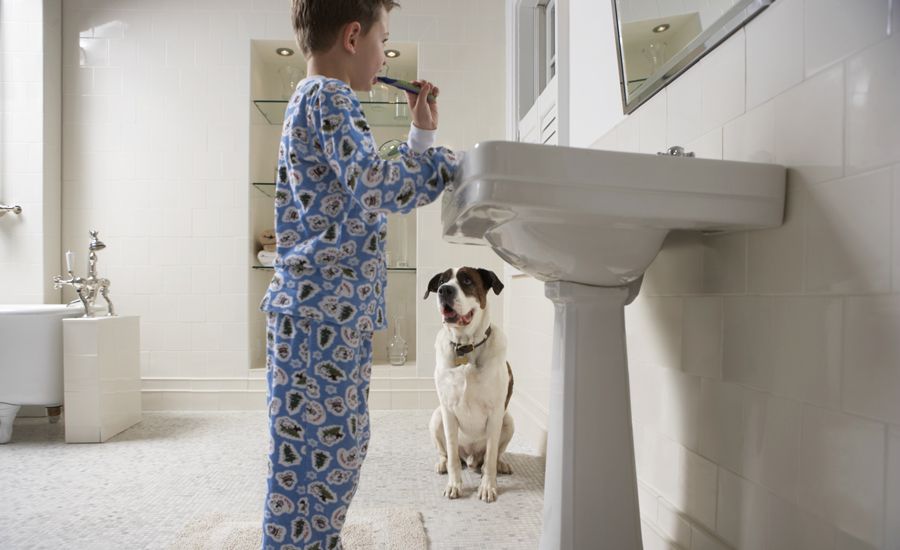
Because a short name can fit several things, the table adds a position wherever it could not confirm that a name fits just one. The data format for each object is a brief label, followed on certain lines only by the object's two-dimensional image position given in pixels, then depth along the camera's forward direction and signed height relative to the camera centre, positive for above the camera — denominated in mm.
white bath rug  1558 -711
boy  1079 -118
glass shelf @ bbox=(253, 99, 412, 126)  3305 +852
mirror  1148 +498
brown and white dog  1976 -345
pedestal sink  875 +46
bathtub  2643 -417
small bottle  3418 -470
